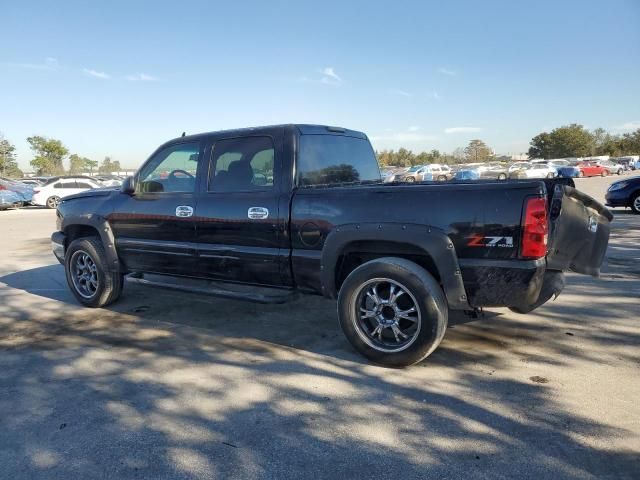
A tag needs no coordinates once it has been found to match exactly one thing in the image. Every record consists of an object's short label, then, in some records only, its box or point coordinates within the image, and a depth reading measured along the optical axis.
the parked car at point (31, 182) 28.44
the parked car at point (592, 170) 47.81
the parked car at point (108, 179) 24.75
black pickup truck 3.46
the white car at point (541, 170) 38.60
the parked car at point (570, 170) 42.83
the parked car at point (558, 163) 48.20
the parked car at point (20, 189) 22.99
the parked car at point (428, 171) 40.56
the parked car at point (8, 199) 22.39
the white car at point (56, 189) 22.84
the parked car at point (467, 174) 28.66
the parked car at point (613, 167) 49.91
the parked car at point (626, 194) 13.96
